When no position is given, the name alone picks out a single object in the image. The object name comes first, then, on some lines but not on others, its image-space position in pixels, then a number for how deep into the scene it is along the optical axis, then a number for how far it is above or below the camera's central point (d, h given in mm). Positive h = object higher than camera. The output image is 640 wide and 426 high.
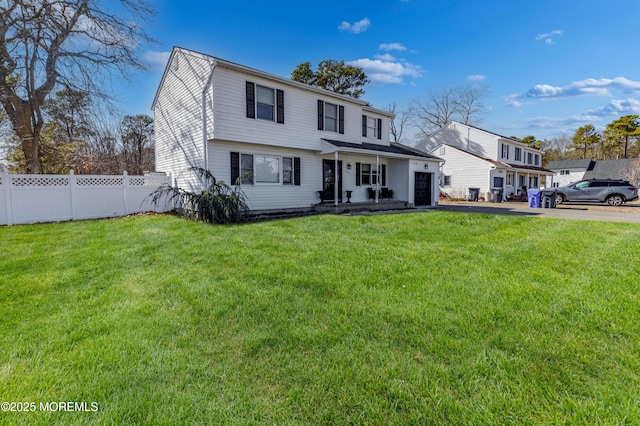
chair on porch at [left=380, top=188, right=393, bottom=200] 16328 +36
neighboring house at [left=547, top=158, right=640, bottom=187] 37031 +3331
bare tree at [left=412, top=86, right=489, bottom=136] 37531 +11625
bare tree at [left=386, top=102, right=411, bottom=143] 37812 +9288
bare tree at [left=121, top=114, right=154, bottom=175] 23094 +4508
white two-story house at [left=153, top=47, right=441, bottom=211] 10695 +2479
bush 8945 -234
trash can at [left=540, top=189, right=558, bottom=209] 17234 -302
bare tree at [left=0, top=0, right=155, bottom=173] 11664 +6383
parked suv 18375 +154
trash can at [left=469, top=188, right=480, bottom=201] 23875 +60
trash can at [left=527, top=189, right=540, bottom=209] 17462 -243
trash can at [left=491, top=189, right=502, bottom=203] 22703 -145
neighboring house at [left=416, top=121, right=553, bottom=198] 24391 +2990
